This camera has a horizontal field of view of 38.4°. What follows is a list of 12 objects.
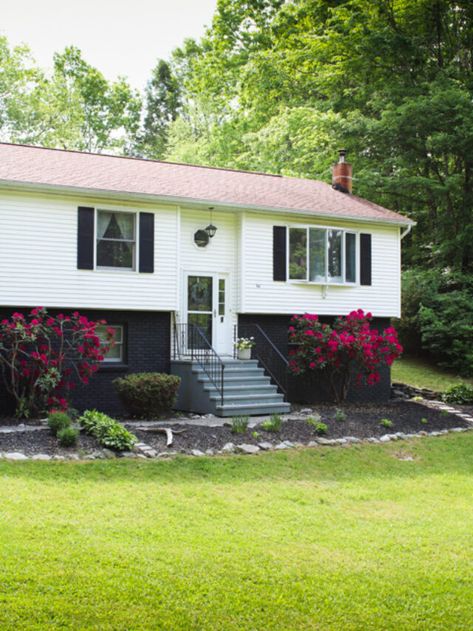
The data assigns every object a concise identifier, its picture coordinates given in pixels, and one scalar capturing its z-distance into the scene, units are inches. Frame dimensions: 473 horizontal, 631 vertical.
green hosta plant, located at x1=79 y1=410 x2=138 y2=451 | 373.4
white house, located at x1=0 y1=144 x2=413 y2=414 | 521.0
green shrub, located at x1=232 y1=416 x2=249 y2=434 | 427.8
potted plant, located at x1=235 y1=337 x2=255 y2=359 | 581.6
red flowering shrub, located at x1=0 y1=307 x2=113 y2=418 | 468.8
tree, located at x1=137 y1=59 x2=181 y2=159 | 1690.5
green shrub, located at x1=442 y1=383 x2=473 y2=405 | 635.5
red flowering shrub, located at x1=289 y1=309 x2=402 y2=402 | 565.9
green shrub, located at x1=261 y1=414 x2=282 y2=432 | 438.0
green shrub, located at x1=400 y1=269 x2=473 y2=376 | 767.7
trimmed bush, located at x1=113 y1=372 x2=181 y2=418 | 482.0
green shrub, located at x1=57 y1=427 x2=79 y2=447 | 364.5
